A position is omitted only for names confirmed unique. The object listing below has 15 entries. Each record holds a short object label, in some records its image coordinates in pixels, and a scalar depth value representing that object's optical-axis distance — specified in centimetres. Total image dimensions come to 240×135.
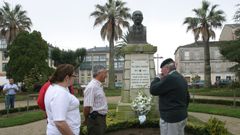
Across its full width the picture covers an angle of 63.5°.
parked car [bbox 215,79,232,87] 2561
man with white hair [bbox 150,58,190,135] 280
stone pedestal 561
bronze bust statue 580
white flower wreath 528
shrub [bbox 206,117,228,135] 416
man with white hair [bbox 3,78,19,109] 932
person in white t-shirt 189
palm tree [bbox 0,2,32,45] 2298
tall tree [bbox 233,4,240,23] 1573
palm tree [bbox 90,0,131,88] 2192
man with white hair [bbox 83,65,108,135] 310
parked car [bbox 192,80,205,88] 2813
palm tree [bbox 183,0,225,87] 2243
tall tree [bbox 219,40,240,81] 1486
